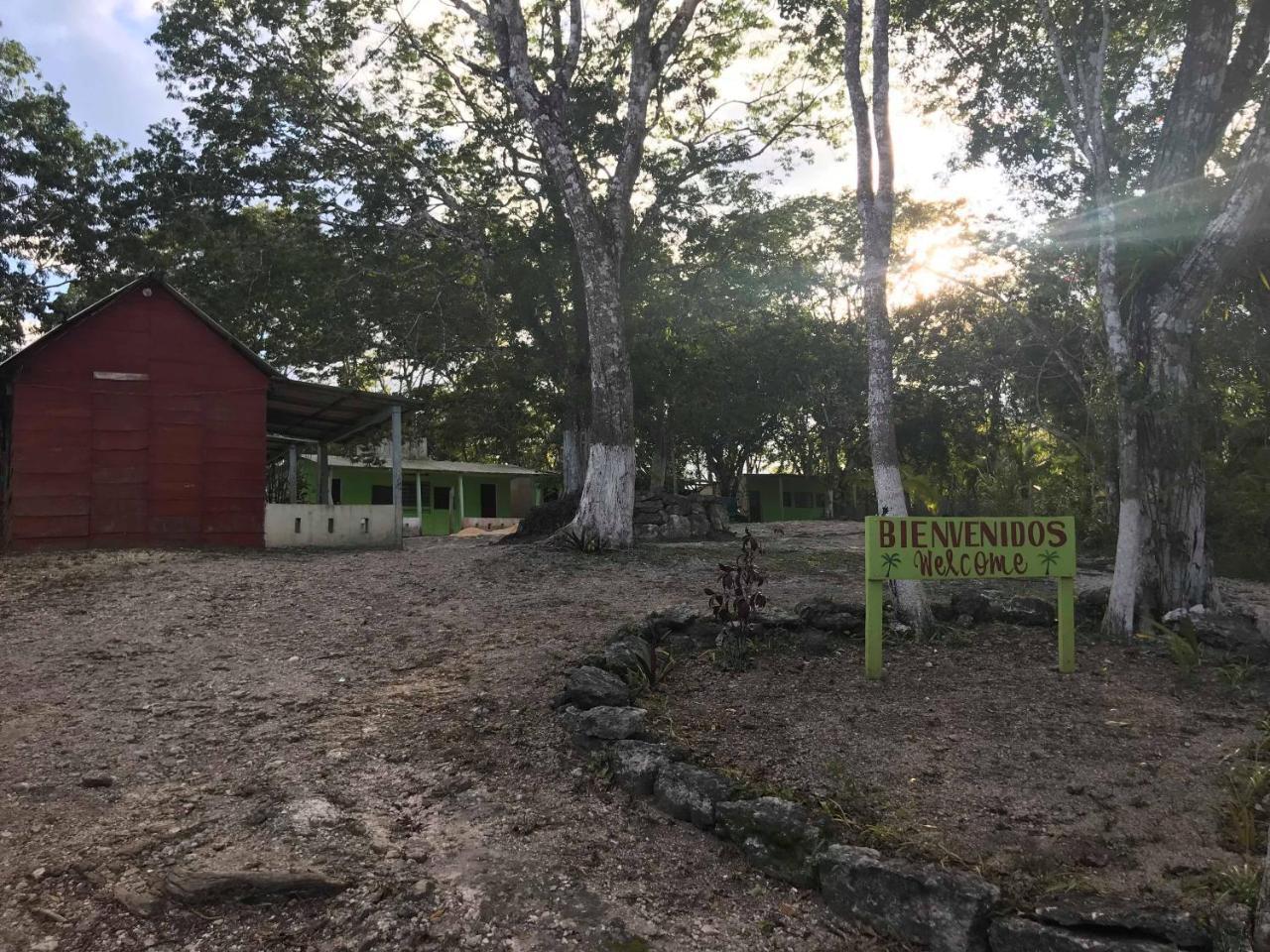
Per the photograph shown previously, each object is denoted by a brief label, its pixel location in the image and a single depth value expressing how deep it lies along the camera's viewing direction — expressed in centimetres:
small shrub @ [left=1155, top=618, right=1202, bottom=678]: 555
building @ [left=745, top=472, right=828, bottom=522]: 4241
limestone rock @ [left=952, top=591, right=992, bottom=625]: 695
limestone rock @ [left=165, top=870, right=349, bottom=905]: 308
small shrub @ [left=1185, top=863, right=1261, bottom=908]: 276
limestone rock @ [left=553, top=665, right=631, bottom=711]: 493
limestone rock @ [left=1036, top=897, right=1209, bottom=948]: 252
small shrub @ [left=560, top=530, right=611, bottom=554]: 1285
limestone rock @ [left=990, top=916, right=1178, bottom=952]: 248
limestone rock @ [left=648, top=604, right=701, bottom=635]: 663
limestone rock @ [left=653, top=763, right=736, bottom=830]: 370
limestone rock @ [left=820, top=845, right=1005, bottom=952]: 276
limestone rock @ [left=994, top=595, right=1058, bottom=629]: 680
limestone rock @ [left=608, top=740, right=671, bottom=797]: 400
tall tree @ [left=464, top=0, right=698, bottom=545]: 1322
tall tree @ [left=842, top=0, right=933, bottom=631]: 660
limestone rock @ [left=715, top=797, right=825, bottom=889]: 326
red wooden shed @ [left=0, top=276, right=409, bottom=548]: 1345
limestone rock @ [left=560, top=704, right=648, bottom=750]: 444
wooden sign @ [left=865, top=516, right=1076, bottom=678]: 557
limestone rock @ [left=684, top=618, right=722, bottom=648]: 639
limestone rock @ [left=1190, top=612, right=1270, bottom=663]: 576
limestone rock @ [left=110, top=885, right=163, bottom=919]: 299
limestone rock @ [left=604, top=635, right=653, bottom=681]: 555
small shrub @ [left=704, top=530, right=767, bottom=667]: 592
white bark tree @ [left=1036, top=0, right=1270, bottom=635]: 654
